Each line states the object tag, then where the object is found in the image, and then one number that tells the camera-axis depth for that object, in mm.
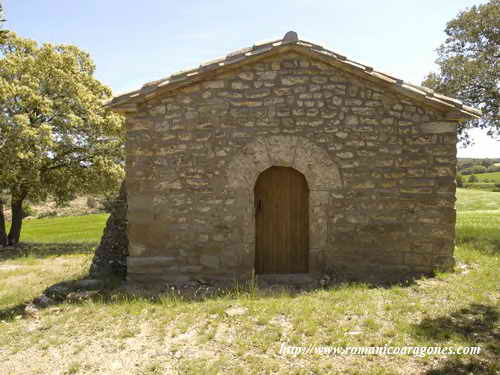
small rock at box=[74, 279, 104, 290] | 6438
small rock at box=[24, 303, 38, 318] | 5316
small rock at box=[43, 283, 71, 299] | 6043
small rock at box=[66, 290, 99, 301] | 5845
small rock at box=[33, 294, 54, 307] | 5727
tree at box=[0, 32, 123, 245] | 11836
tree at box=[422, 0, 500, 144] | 11445
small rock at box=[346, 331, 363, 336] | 4275
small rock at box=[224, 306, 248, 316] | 4996
